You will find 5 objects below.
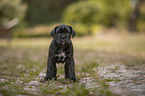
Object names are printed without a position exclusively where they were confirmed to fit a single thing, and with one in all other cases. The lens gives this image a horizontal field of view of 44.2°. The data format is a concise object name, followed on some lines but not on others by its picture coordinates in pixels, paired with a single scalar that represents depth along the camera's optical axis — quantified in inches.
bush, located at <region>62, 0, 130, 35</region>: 1197.7
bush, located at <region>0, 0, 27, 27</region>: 609.6
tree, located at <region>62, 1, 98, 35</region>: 1188.5
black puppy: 150.6
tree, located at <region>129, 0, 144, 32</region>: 1422.5
